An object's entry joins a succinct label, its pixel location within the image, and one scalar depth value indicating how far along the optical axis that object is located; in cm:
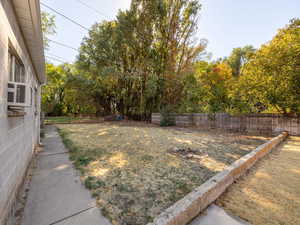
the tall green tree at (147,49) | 1092
